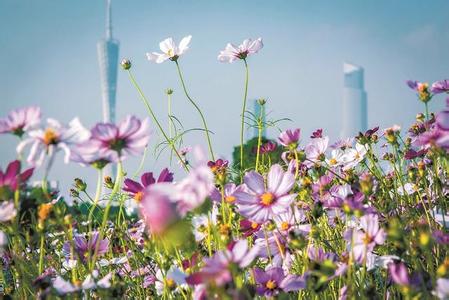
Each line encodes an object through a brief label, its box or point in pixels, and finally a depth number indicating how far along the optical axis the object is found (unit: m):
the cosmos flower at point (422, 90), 1.68
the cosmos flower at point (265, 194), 1.38
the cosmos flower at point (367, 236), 1.31
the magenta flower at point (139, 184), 1.41
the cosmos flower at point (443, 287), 1.17
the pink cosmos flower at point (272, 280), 1.32
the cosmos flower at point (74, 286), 1.25
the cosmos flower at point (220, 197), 1.41
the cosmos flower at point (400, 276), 1.17
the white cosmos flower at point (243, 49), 2.09
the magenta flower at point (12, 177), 1.25
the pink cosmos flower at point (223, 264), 1.13
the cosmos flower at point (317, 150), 2.02
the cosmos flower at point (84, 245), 1.57
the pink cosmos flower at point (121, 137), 1.21
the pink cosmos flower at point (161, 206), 1.07
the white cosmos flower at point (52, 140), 1.19
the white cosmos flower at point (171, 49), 2.22
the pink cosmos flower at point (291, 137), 1.48
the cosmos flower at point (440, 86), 1.72
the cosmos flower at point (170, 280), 1.25
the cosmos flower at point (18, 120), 1.23
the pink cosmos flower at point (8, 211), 1.23
